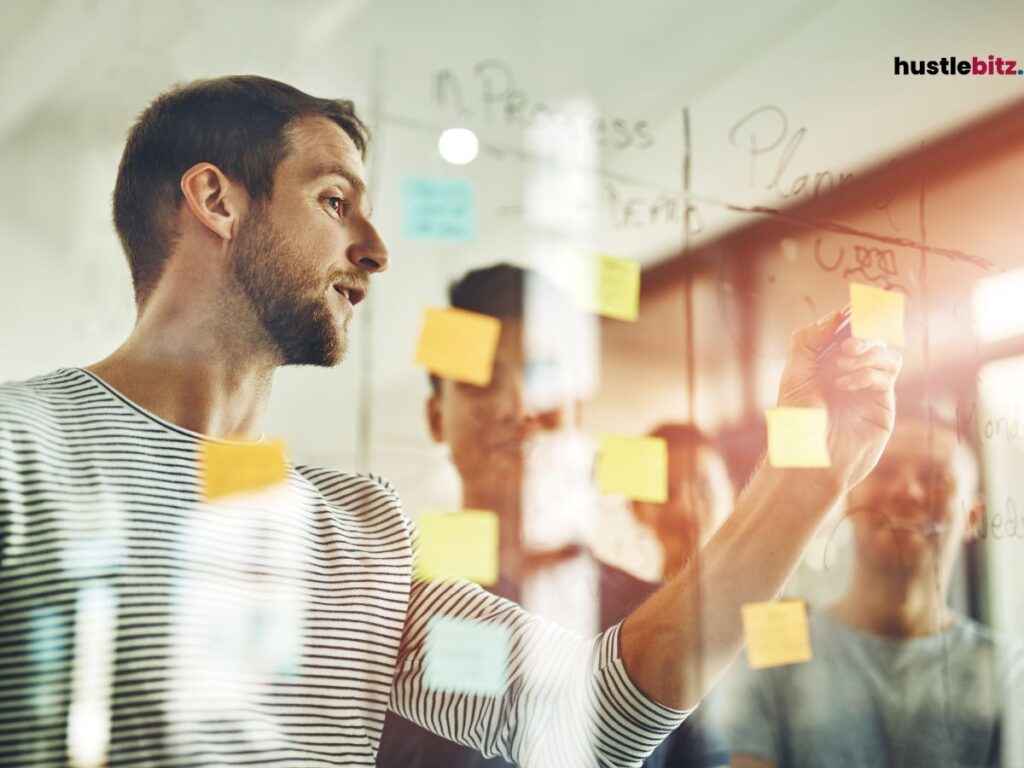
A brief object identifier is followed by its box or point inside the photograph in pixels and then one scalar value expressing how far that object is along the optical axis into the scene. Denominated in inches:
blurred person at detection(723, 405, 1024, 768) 52.1
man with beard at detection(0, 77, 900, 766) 34.7
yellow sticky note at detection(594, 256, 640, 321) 49.5
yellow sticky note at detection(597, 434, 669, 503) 48.5
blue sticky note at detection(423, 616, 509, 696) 41.6
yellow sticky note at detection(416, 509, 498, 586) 42.7
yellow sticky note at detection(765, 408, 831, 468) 47.4
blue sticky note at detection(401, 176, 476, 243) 44.4
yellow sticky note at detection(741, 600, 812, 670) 49.5
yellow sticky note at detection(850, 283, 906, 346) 52.4
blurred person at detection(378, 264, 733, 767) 45.4
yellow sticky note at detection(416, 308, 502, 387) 44.6
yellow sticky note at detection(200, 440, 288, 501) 38.0
